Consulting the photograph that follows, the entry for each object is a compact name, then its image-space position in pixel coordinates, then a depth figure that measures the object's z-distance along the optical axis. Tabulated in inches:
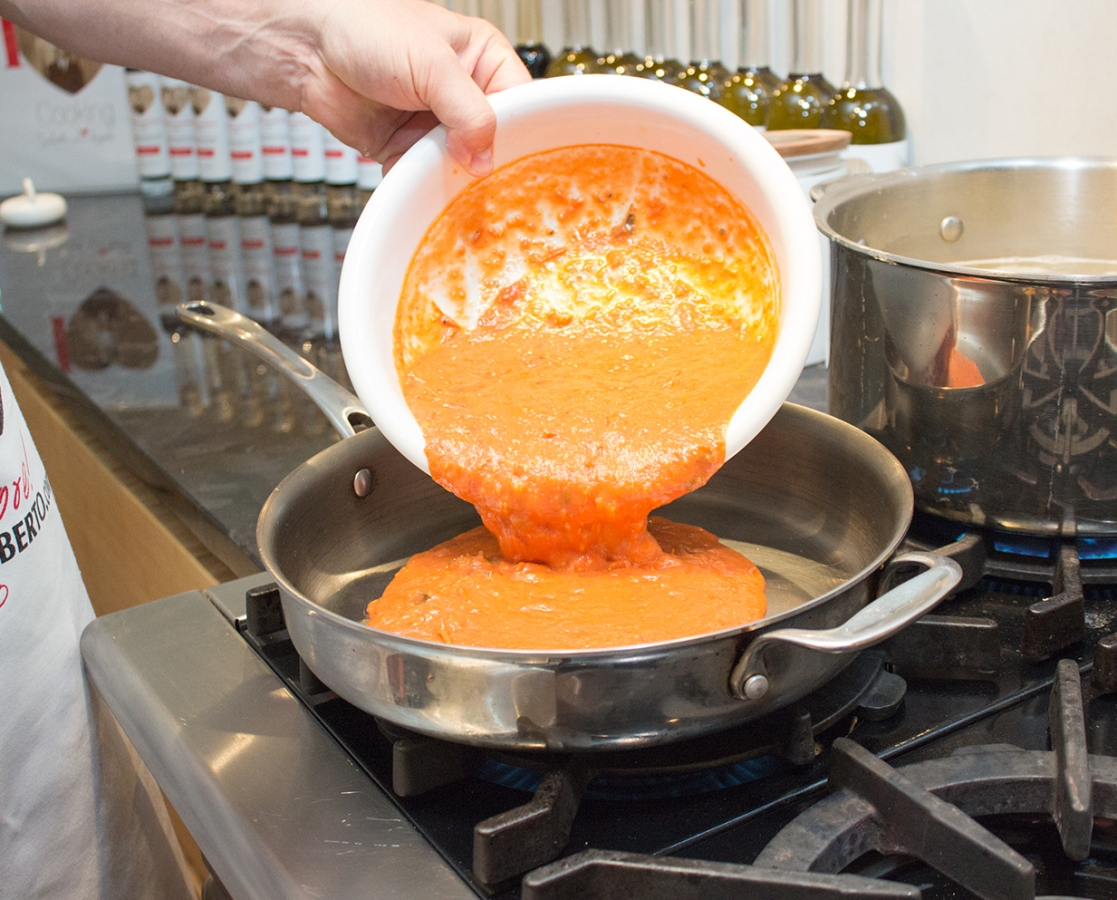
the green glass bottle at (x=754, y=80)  54.6
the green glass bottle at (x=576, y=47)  64.7
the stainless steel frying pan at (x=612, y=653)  19.2
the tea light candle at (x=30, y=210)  84.4
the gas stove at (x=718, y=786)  18.8
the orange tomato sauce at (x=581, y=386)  26.5
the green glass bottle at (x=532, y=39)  71.6
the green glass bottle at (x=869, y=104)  47.2
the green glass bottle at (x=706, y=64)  57.1
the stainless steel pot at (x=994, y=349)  25.8
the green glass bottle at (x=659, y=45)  59.8
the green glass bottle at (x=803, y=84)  51.0
